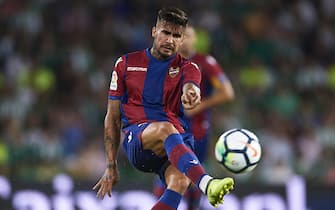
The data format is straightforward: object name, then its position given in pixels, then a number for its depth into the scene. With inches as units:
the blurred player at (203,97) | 673.7
